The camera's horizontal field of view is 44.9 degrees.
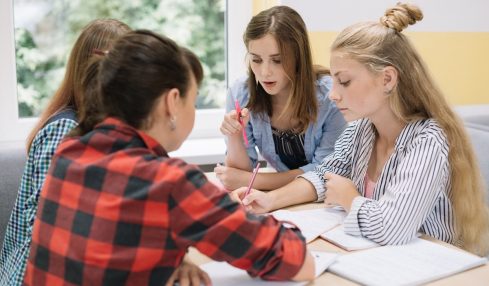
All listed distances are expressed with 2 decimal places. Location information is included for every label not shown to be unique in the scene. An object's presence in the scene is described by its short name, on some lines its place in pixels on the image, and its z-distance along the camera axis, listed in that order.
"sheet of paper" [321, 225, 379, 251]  1.34
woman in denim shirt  1.88
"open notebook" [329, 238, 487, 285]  1.15
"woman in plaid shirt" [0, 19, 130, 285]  1.28
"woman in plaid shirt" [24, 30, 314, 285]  0.94
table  1.16
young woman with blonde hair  1.42
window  2.59
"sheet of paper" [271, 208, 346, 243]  1.43
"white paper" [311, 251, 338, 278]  1.19
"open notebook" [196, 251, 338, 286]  1.12
